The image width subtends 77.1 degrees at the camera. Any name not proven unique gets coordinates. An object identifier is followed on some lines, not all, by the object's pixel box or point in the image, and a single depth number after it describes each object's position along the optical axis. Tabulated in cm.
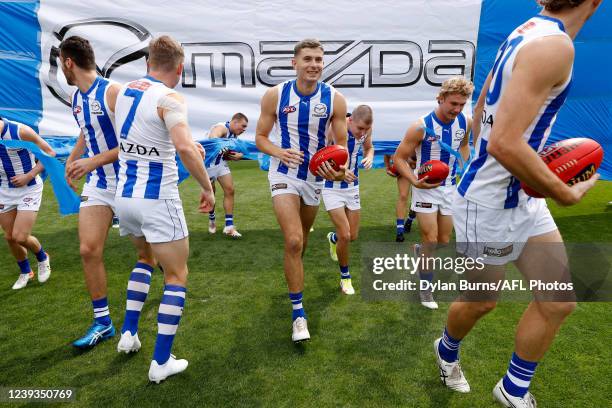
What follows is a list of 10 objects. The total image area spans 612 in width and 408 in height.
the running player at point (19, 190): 404
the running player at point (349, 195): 427
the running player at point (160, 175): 248
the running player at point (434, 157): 393
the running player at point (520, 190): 158
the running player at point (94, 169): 300
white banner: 666
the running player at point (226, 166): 661
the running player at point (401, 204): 650
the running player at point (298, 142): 325
